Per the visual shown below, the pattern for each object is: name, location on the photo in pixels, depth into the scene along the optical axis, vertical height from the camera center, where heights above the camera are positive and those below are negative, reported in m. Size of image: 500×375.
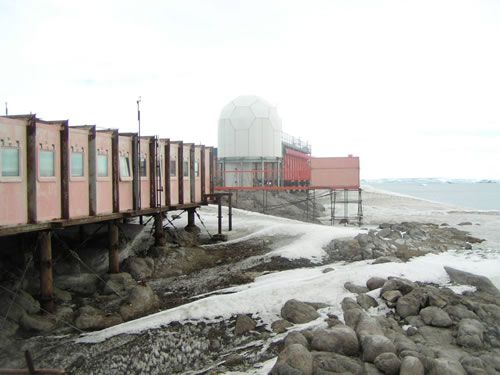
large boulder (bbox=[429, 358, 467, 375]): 8.07 -3.30
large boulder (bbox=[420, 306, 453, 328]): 10.45 -3.15
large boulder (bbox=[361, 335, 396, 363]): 8.79 -3.20
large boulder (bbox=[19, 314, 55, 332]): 11.77 -3.68
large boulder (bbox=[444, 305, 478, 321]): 10.76 -3.15
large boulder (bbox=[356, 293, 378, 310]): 11.35 -3.04
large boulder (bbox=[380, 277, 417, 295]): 11.77 -2.77
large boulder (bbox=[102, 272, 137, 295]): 14.84 -3.48
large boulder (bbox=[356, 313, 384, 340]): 9.52 -3.13
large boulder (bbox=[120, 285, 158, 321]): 12.63 -3.53
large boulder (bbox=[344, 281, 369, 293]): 12.20 -2.93
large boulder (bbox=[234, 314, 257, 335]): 10.86 -3.44
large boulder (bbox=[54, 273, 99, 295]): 15.06 -3.45
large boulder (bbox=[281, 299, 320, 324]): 10.94 -3.20
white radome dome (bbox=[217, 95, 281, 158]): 41.09 +3.82
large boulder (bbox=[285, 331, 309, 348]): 9.34 -3.26
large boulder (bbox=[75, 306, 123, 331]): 11.91 -3.67
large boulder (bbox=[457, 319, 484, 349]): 9.66 -3.29
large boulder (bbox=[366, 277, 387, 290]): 12.41 -2.83
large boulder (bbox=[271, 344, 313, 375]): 8.12 -3.25
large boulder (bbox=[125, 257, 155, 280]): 16.88 -3.34
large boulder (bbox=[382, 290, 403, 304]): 11.42 -2.92
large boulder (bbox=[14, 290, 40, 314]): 12.47 -3.37
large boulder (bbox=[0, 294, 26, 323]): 11.99 -3.44
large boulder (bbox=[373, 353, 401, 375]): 8.34 -3.31
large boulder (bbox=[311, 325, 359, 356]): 9.11 -3.21
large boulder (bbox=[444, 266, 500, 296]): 12.61 -2.88
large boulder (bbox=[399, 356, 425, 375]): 8.05 -3.26
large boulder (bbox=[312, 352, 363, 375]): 8.30 -3.35
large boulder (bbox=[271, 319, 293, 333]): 10.69 -3.41
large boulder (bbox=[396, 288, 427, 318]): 10.92 -2.99
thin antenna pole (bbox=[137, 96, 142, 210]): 18.07 +1.36
